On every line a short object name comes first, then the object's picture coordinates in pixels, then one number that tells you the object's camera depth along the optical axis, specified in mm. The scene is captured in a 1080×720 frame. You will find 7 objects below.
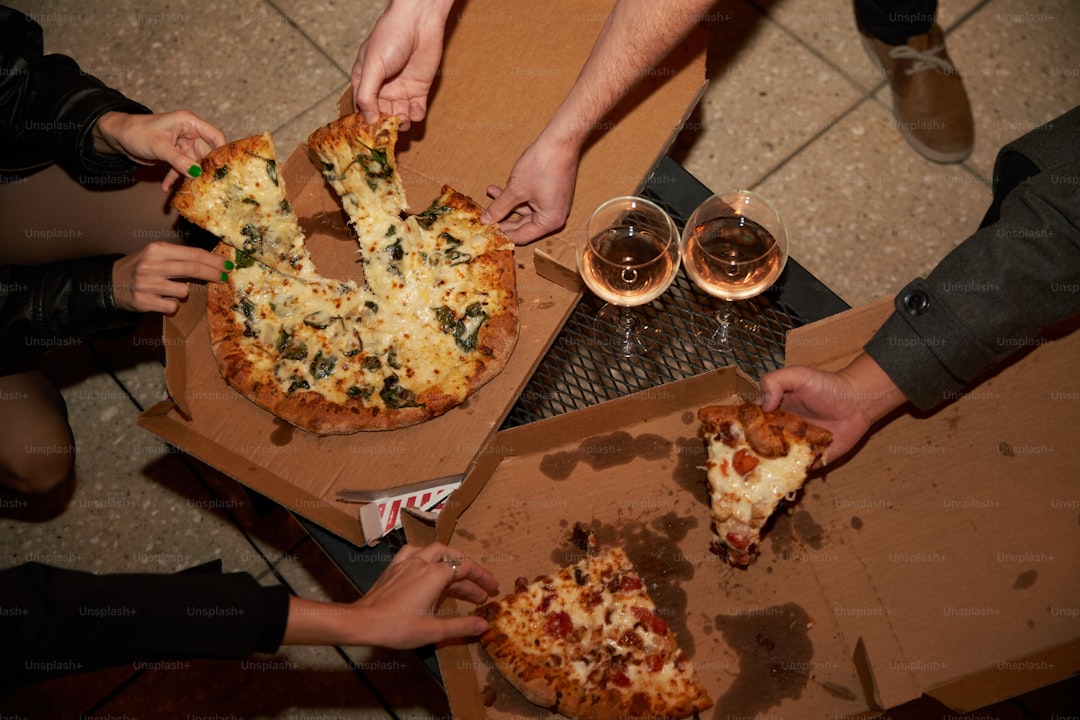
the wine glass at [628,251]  2146
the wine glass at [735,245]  2125
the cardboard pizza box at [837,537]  2033
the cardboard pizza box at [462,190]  2264
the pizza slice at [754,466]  2041
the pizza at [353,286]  2367
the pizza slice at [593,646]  2051
